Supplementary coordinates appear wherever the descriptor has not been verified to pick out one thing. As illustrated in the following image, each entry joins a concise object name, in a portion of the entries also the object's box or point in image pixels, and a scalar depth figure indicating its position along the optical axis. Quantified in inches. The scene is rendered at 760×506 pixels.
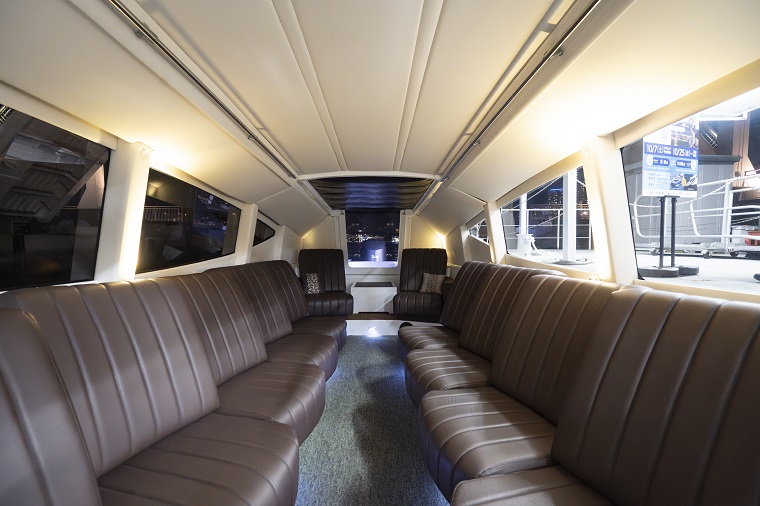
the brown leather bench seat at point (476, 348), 75.2
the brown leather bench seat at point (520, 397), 48.1
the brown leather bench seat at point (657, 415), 30.3
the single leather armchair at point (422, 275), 174.2
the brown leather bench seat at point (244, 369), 62.5
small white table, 198.5
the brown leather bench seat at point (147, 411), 39.8
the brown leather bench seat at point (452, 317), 105.6
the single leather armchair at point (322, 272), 181.2
